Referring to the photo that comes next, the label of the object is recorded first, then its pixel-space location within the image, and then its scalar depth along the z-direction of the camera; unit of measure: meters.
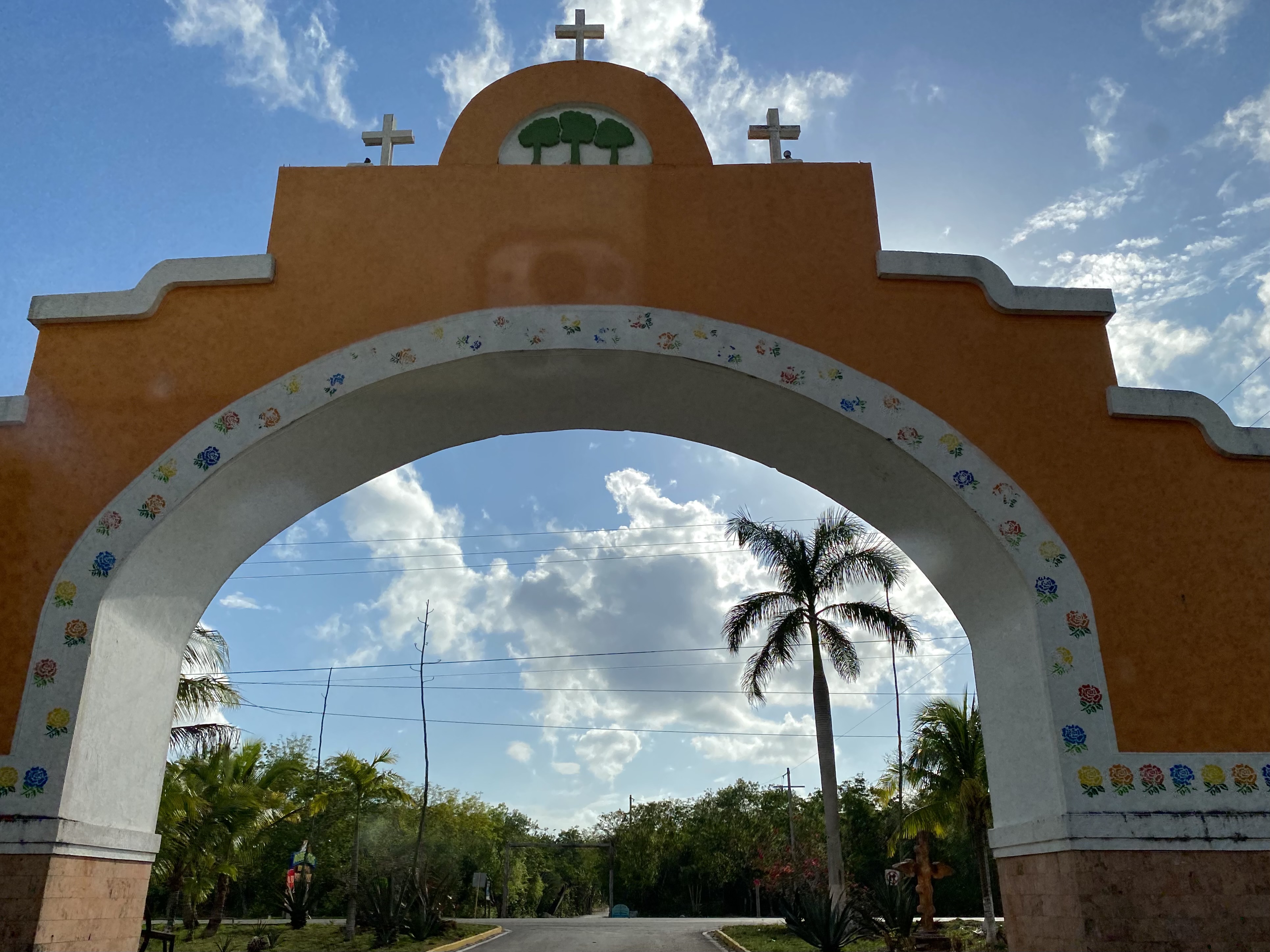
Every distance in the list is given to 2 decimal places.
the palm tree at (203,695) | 10.96
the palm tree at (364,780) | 16.67
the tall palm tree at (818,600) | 13.64
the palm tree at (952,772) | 14.28
